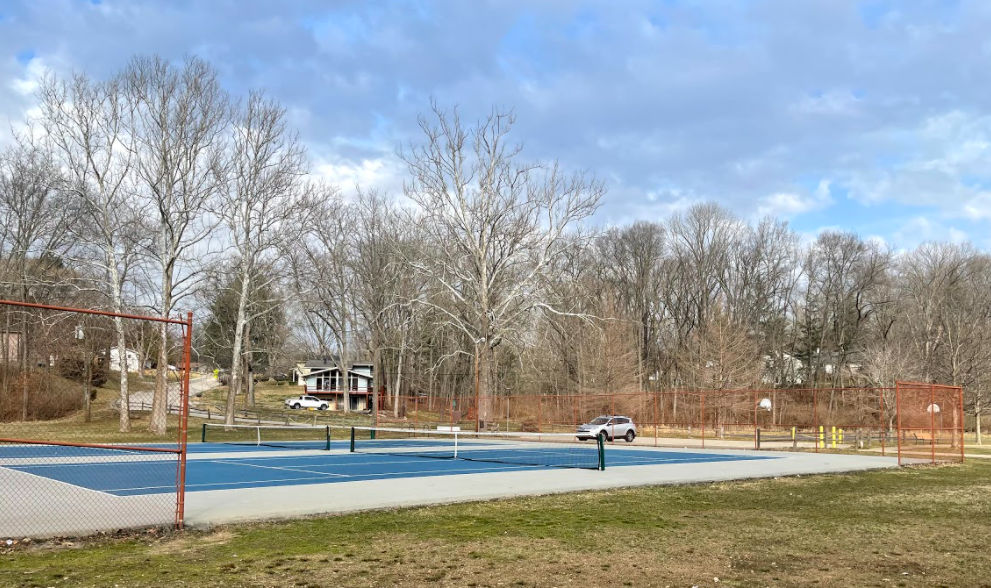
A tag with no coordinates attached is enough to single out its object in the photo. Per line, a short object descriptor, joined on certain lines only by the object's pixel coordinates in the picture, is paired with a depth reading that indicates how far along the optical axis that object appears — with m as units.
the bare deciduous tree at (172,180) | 36.03
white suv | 40.69
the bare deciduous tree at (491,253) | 46.50
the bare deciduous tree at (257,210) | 40.88
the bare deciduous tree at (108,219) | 34.56
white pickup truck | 79.69
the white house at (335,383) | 90.56
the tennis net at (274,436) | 33.50
